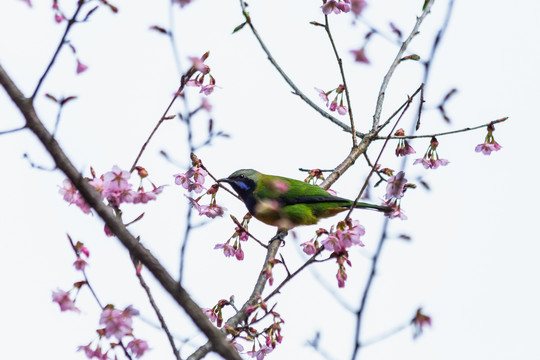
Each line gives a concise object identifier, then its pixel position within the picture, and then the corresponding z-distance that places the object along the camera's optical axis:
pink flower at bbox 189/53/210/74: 6.31
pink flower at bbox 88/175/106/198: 6.43
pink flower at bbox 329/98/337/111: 11.82
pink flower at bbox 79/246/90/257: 6.47
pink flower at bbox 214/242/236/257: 9.76
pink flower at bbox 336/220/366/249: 6.69
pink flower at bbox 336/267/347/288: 6.82
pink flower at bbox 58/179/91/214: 6.95
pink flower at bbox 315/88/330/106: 11.66
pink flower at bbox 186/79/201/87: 8.95
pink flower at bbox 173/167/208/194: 9.20
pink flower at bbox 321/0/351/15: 9.34
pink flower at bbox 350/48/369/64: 7.30
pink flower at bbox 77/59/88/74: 7.55
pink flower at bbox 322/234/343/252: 6.66
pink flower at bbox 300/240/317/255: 9.72
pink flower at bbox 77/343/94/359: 6.61
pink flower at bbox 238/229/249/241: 9.70
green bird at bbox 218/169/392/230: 12.69
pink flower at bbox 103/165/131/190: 6.47
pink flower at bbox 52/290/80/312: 6.45
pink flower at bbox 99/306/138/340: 6.05
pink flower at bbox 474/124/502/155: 9.92
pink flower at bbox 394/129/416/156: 10.02
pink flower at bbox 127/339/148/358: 6.71
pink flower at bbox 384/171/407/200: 6.56
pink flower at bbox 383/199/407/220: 8.51
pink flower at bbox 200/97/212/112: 6.22
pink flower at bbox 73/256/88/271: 6.30
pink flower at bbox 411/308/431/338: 5.27
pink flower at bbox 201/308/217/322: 8.35
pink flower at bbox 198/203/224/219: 9.51
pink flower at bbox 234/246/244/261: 9.73
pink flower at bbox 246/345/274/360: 8.24
